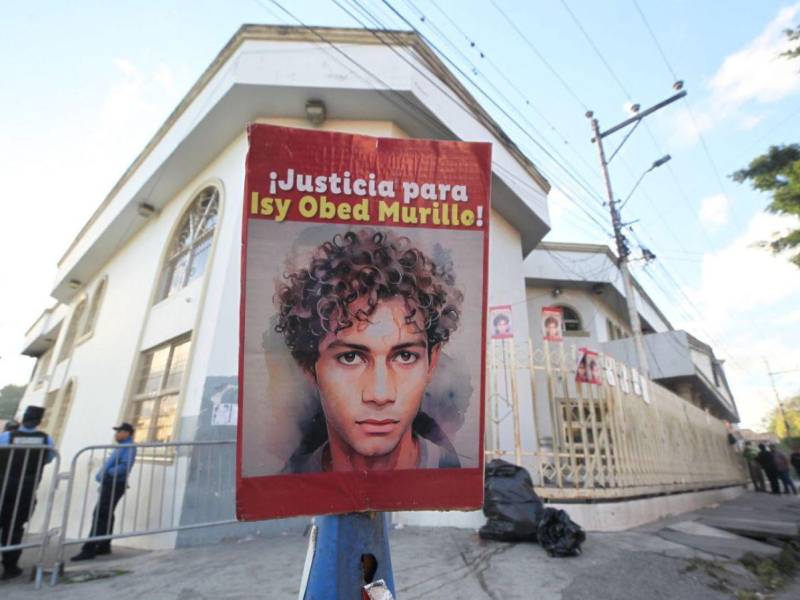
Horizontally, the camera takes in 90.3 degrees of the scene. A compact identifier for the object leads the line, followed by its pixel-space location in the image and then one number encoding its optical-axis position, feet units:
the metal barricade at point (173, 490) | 16.22
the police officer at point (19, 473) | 13.41
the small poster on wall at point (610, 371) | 21.40
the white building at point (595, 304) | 45.44
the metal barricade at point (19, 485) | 13.34
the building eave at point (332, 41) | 24.81
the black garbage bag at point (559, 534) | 13.26
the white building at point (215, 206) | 23.09
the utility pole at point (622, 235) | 34.76
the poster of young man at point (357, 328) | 4.55
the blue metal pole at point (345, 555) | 4.87
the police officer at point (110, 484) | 15.81
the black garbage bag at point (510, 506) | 14.78
